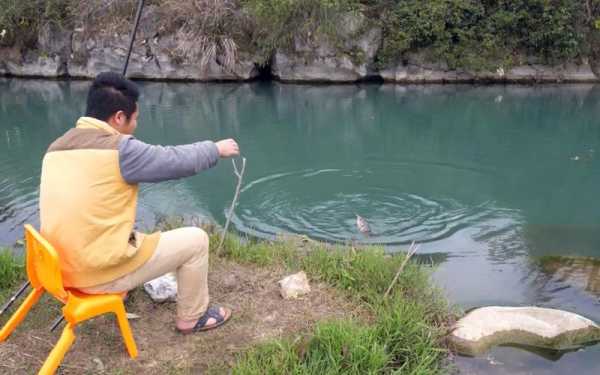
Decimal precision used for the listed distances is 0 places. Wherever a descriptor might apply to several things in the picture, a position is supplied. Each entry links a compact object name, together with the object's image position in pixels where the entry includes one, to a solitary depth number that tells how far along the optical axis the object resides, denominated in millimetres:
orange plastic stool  2600
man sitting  2650
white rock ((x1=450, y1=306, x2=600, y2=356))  3605
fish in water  5676
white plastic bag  3629
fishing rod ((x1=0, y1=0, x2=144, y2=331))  3221
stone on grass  3742
